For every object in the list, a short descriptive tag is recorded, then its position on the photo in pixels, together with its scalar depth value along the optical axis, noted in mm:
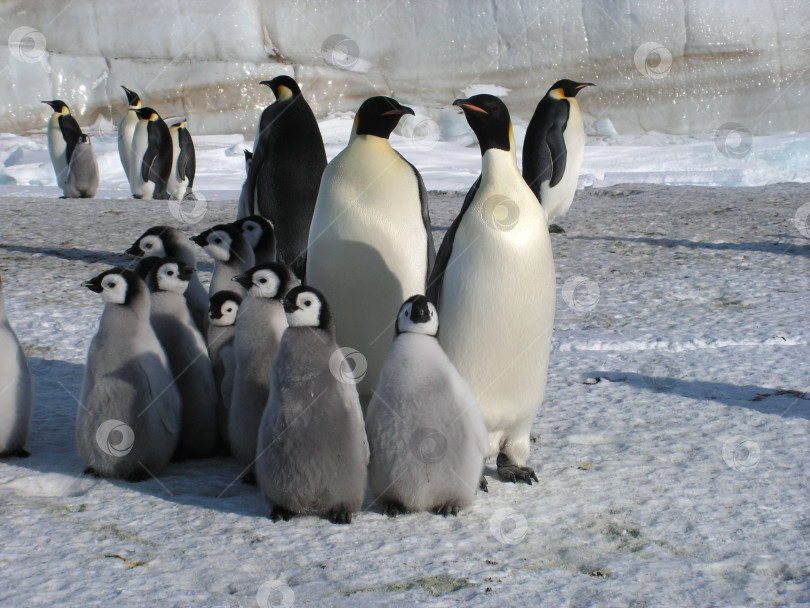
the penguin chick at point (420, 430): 4457
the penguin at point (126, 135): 23969
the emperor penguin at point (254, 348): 5102
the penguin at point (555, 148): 15344
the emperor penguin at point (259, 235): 7008
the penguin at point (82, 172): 20516
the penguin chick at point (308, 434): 4379
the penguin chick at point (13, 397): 5129
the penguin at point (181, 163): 23016
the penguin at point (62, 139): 23125
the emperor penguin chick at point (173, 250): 6762
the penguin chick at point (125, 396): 4895
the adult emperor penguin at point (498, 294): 5320
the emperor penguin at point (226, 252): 6410
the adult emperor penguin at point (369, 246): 5887
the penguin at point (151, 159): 22406
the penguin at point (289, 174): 9586
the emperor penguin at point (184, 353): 5434
